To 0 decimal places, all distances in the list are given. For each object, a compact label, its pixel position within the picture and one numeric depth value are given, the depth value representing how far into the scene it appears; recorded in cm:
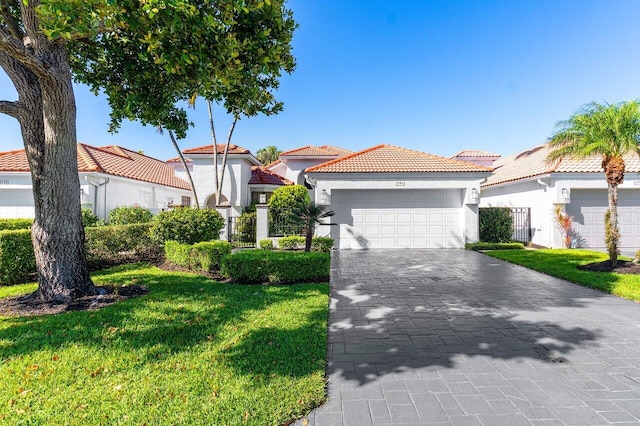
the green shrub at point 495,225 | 1566
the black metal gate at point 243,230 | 1482
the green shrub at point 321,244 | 1296
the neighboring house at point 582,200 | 1448
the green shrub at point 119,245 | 906
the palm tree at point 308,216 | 953
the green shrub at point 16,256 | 709
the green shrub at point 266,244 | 1354
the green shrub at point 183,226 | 1005
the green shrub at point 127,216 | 1495
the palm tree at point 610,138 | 866
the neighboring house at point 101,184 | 1543
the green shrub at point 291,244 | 1345
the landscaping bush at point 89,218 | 1401
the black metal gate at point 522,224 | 1619
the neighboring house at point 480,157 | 2755
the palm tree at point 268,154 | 4266
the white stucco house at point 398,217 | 1470
